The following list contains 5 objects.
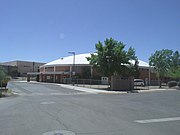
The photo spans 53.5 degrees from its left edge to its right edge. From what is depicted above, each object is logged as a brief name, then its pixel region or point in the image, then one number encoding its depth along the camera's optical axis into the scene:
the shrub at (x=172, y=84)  41.91
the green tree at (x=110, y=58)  30.98
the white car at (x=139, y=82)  43.67
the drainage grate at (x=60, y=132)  5.98
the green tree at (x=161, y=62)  46.89
